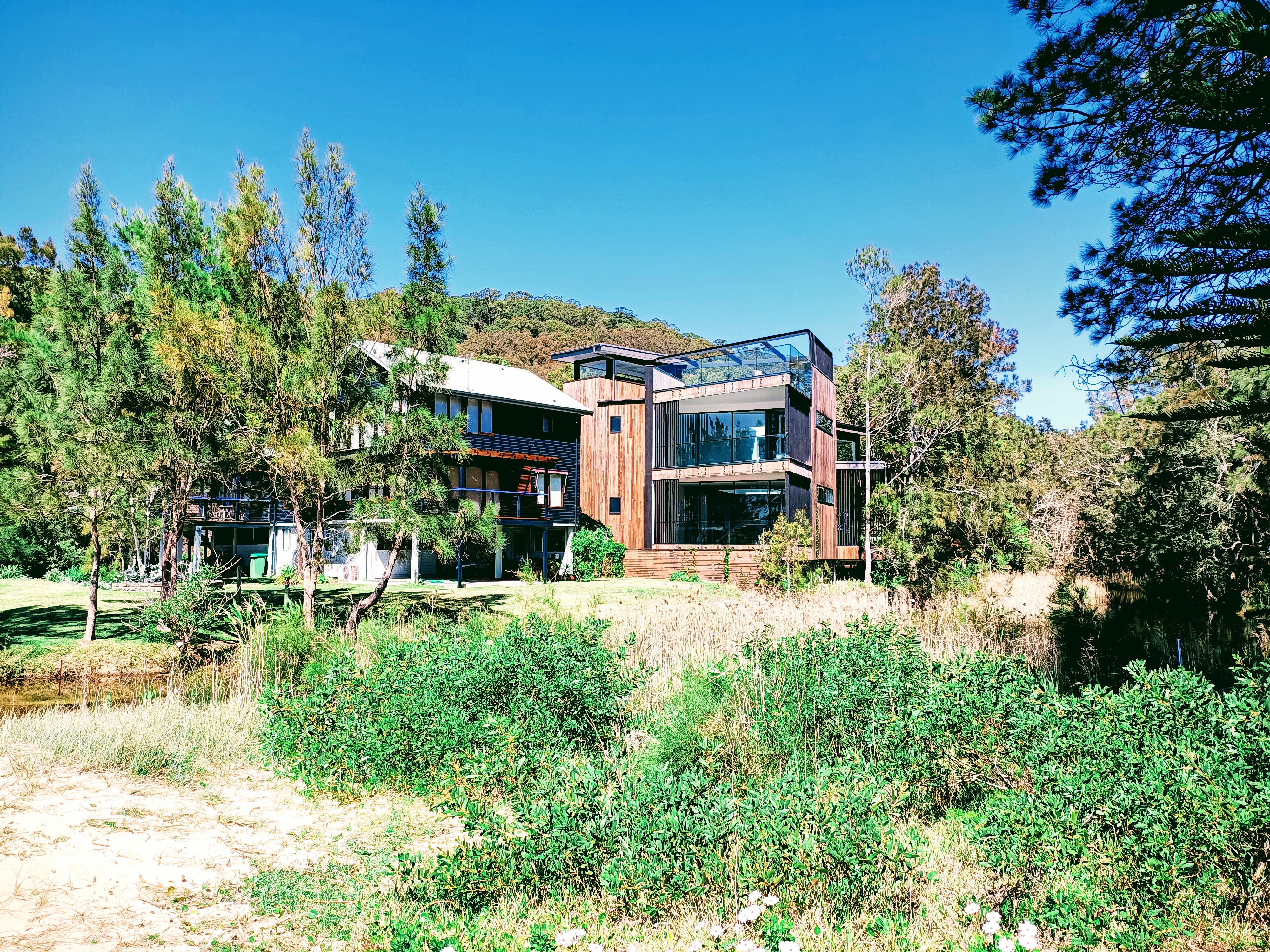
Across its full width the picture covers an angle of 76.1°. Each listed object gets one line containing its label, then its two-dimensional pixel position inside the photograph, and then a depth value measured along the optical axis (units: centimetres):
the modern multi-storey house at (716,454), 2538
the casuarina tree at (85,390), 1354
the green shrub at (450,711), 604
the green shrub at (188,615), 1228
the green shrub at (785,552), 2022
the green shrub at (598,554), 2756
